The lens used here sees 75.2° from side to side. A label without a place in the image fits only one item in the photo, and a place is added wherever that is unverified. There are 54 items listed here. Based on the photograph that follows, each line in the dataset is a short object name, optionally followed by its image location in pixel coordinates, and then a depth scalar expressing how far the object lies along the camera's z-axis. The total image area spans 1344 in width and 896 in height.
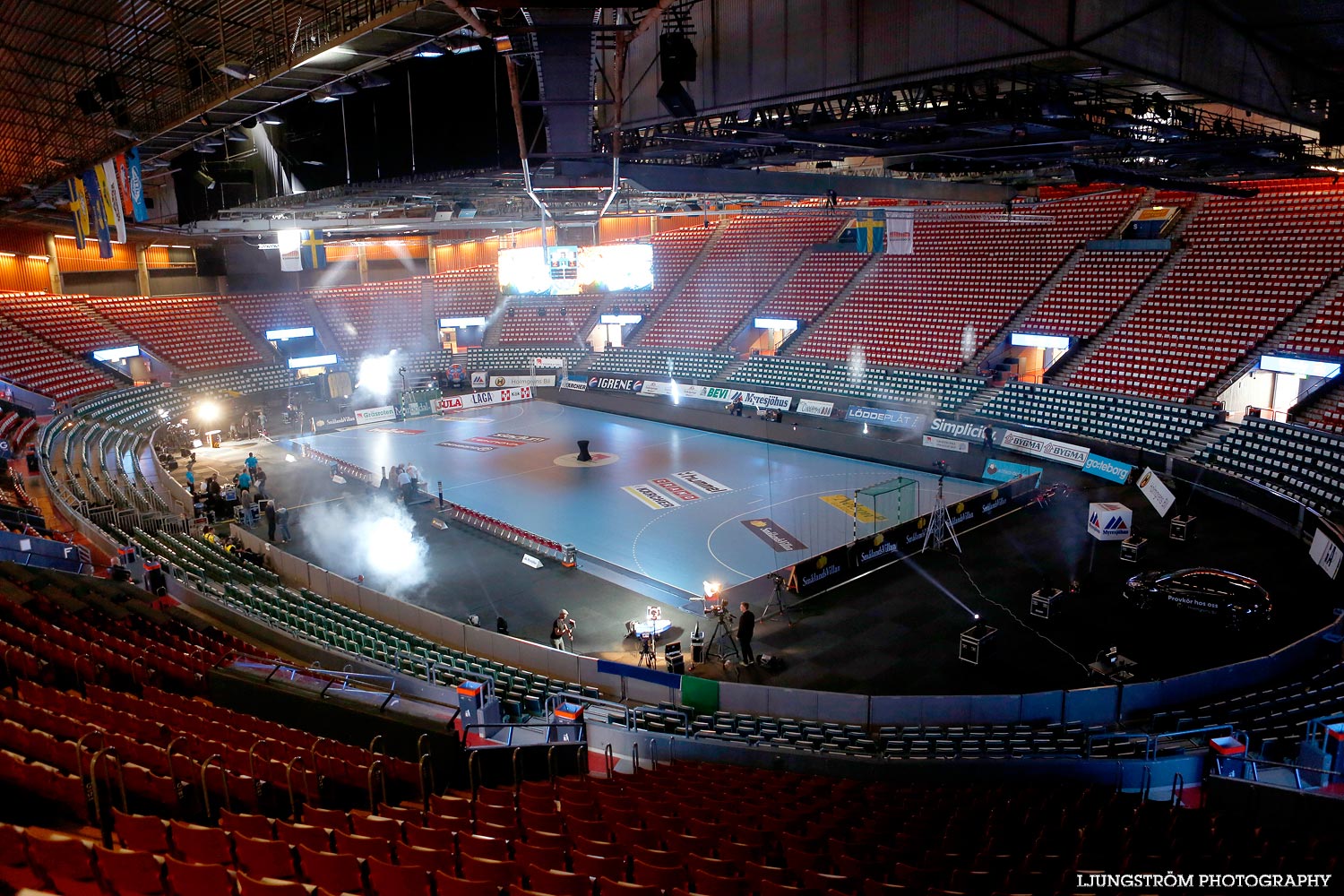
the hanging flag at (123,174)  20.39
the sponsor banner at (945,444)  29.61
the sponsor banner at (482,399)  42.38
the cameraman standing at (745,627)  15.99
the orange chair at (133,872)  5.61
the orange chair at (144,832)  6.46
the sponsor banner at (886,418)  33.59
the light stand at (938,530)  21.58
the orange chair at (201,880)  5.47
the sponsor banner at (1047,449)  27.96
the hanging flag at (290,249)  27.77
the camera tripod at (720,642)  16.91
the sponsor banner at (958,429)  31.41
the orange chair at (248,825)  6.90
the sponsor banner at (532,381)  46.09
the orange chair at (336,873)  6.10
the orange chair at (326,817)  7.31
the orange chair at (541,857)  6.77
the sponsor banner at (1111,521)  20.59
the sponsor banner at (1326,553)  17.78
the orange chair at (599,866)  6.68
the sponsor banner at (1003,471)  26.49
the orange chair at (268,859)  6.19
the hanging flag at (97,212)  21.41
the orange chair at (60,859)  5.57
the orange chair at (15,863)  5.53
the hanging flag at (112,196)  20.20
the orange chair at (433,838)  6.95
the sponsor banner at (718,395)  37.38
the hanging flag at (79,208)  24.45
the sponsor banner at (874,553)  20.17
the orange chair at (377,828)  7.14
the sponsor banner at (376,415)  40.06
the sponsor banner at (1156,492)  20.86
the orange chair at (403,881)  5.94
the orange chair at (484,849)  6.84
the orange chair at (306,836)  6.66
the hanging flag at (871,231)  29.58
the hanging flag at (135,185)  19.73
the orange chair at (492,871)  6.36
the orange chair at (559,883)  6.20
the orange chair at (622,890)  6.05
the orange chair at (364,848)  6.57
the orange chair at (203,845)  6.34
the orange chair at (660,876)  6.62
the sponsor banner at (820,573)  18.92
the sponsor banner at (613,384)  43.03
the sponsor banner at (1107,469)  26.02
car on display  16.30
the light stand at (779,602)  18.59
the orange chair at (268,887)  5.36
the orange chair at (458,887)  5.86
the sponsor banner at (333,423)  39.20
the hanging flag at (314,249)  42.69
